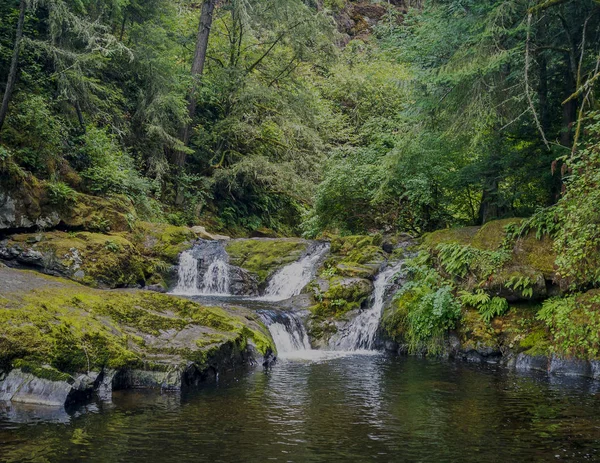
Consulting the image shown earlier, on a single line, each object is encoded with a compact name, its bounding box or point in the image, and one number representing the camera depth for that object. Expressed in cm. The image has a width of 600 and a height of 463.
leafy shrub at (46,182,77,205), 1339
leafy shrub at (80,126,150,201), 1525
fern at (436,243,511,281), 1103
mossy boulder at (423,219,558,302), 1054
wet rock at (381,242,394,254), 1555
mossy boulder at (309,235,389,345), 1218
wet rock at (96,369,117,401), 704
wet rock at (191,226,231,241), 1884
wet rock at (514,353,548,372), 977
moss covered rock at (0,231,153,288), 1245
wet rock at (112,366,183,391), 744
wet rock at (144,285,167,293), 1418
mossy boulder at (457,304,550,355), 1023
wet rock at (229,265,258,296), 1584
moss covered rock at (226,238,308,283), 1622
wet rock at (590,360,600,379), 895
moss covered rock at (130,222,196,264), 1567
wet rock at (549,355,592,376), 916
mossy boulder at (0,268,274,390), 681
